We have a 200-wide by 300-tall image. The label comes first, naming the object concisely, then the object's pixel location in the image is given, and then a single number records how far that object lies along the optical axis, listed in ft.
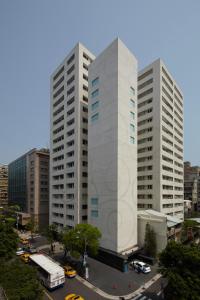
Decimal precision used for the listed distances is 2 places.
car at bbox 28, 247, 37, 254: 162.01
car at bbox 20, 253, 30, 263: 140.46
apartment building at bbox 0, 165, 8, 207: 458.91
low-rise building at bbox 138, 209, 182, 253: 150.51
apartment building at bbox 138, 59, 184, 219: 201.26
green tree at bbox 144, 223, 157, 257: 150.41
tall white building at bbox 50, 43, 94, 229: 184.96
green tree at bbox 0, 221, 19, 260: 119.22
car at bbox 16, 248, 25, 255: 156.37
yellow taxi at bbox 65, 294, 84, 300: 92.62
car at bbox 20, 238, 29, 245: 189.23
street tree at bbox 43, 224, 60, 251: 166.14
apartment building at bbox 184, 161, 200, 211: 411.54
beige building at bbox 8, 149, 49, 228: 259.80
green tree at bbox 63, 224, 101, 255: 129.49
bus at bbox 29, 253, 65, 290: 101.19
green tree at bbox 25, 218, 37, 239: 208.03
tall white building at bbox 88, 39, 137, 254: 146.82
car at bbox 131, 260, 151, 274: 127.65
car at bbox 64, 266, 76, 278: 118.11
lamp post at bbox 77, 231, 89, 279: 118.21
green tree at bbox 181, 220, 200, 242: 197.60
